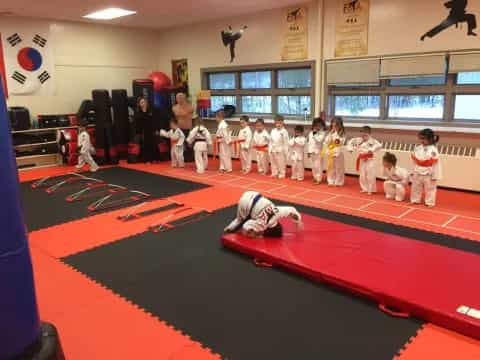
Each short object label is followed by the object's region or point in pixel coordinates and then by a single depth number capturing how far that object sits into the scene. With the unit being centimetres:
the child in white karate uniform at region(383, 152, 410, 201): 596
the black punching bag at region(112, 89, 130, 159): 955
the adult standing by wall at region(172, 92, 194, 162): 968
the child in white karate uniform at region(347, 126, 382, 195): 646
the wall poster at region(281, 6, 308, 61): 817
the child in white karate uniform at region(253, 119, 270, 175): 800
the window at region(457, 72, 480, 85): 647
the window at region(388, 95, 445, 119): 705
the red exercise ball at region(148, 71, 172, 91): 1004
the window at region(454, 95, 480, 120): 665
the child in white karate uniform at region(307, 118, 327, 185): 720
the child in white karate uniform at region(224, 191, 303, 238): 416
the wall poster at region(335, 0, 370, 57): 728
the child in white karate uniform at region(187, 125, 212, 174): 843
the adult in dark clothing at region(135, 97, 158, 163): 944
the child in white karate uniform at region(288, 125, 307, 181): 752
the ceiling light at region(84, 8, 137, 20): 843
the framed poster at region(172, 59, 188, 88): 1091
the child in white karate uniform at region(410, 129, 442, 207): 570
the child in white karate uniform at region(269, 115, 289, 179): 774
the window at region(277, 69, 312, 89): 859
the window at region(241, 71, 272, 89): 942
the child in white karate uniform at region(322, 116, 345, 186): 693
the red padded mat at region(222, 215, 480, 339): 292
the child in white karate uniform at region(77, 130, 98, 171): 870
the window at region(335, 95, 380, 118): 778
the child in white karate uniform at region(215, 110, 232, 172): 845
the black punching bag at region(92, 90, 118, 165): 930
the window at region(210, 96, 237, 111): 1034
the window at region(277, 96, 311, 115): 880
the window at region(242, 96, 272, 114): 963
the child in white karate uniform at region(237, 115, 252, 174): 821
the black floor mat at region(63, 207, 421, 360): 274
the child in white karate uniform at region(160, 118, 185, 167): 890
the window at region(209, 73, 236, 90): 1018
